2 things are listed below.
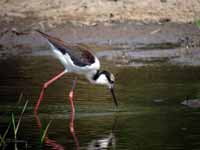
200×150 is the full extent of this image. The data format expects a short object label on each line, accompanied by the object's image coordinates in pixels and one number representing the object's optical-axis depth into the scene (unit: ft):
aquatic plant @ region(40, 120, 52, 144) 59.65
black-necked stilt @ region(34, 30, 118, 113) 80.69
